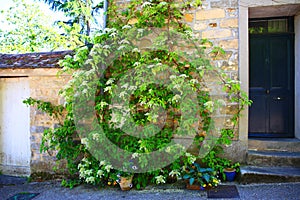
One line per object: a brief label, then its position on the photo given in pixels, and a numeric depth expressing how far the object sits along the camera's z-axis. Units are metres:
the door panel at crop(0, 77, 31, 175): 4.34
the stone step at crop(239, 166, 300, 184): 3.21
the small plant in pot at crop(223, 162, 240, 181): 3.45
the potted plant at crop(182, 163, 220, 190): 3.22
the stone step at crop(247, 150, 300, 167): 3.49
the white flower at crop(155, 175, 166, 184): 3.28
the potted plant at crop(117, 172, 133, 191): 3.41
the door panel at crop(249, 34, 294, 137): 4.12
